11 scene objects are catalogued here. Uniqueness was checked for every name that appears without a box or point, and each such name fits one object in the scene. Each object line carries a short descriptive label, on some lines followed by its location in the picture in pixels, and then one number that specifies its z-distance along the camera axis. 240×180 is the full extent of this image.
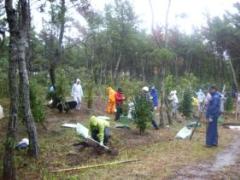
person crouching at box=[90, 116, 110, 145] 7.27
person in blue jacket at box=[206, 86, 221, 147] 7.93
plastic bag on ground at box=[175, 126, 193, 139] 9.20
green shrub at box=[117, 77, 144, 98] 14.71
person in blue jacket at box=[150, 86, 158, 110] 13.69
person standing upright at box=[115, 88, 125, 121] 11.58
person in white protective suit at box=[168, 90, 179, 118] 13.20
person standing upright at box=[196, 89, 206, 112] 15.43
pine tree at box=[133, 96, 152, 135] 9.37
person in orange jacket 13.48
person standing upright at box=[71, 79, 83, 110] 12.50
